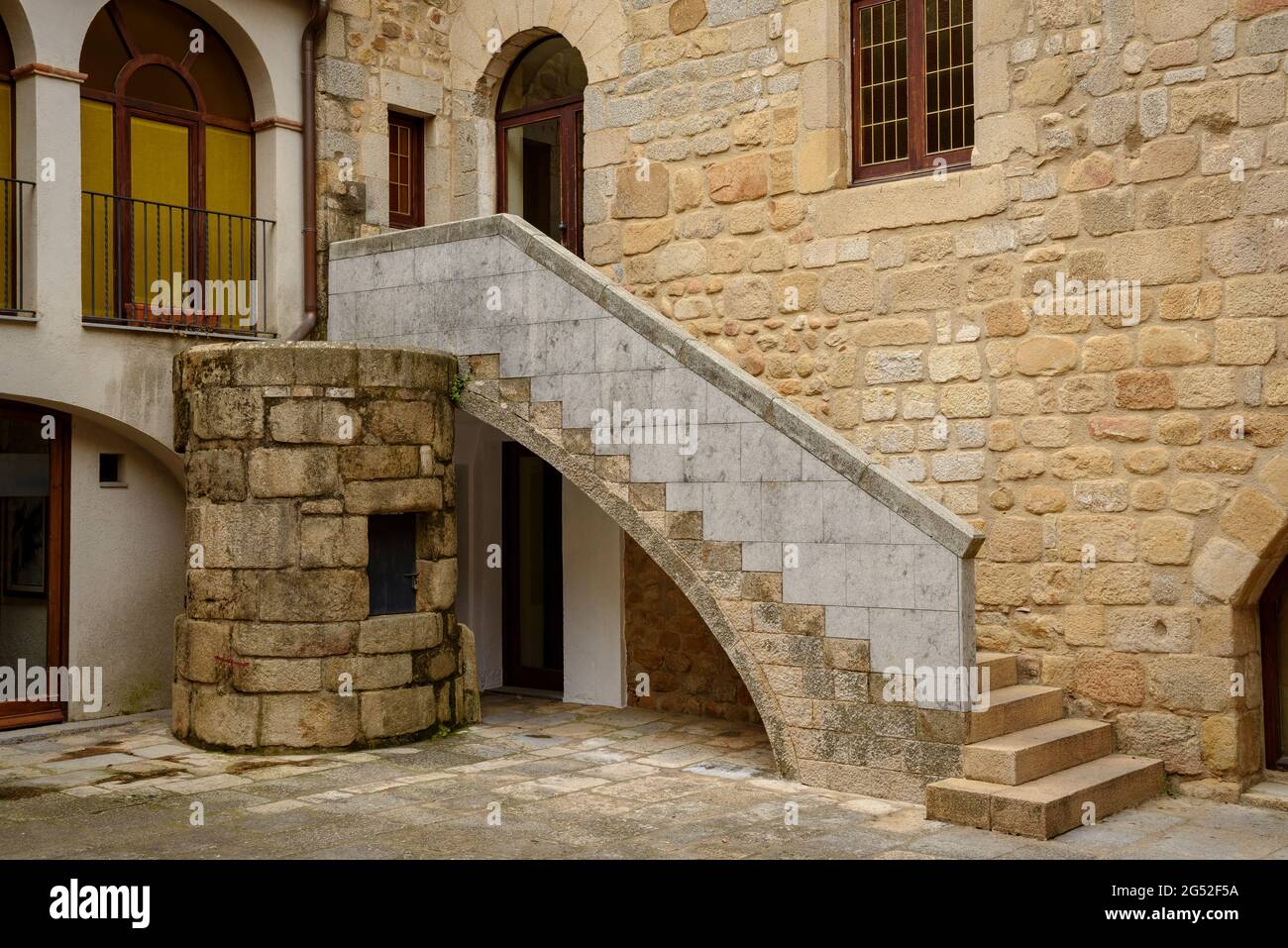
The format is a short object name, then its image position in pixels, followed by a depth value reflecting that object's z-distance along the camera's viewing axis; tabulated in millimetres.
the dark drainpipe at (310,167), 9531
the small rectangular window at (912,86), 7852
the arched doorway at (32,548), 8430
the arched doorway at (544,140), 10133
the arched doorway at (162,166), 8734
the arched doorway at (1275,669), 7035
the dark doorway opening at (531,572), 10203
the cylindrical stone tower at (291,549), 7582
